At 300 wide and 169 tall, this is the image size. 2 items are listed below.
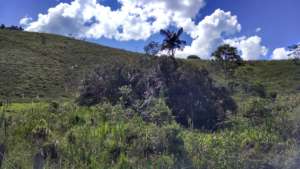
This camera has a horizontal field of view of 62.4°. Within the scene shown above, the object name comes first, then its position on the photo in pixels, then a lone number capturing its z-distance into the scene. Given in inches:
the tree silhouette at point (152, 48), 786.7
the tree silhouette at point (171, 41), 840.6
